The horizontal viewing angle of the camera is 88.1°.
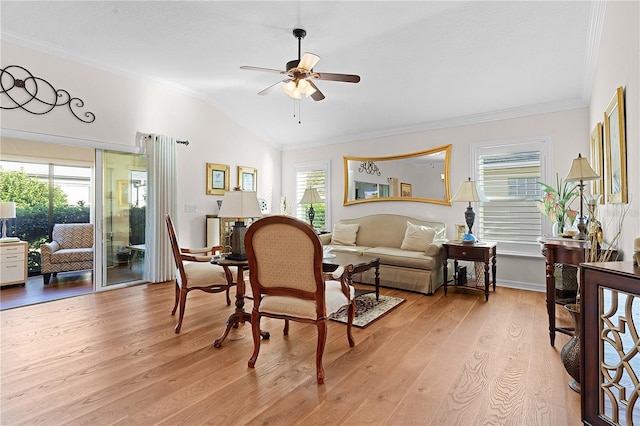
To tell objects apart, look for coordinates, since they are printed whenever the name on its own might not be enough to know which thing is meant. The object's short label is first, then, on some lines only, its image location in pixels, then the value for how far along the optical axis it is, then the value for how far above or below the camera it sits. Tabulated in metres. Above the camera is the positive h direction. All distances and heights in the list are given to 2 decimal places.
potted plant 3.72 +0.12
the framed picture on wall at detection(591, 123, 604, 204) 2.99 +0.57
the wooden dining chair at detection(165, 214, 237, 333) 3.13 -0.59
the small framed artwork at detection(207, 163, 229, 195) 5.78 +0.66
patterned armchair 5.27 -0.58
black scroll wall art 3.69 +1.44
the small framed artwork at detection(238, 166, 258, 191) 6.32 +0.74
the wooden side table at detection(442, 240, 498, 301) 4.16 -0.49
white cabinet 4.80 -0.70
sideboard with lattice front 1.29 -0.54
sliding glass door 4.68 -0.02
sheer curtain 4.93 +0.18
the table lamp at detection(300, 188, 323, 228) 6.29 +0.36
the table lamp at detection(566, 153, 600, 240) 2.73 +0.37
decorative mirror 5.30 +0.66
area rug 3.35 -1.04
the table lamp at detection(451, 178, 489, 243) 4.39 +0.26
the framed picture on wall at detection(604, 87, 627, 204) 2.07 +0.46
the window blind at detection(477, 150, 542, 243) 4.54 +0.29
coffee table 3.04 -0.60
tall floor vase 2.02 -0.88
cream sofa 4.42 -0.51
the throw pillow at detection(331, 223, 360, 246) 5.73 -0.33
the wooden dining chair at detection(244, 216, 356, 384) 2.24 -0.43
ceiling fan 3.13 +1.38
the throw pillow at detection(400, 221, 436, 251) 4.89 -0.33
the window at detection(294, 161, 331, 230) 6.63 +0.63
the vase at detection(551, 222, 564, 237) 3.75 -0.15
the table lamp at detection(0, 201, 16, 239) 5.13 +0.07
